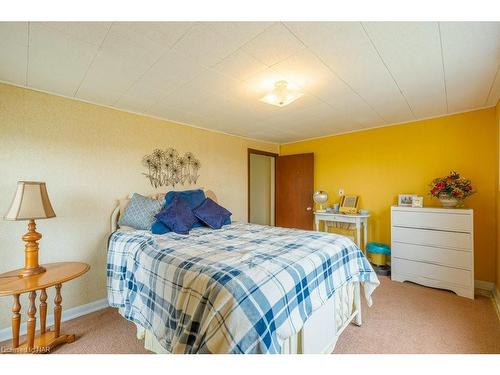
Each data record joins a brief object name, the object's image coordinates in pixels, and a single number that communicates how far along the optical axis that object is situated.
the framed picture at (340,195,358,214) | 3.54
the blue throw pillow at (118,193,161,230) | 2.33
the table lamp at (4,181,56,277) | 1.60
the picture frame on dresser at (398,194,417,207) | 3.13
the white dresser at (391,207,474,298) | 2.52
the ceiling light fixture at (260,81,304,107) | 1.98
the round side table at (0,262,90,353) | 1.52
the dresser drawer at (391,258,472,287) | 2.53
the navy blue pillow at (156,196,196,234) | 2.25
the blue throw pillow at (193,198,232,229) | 2.55
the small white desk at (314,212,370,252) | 3.34
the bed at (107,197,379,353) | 1.06
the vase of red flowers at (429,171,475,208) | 2.65
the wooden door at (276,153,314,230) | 4.27
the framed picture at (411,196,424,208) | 2.94
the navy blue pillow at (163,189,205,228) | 2.60
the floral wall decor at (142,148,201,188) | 2.87
